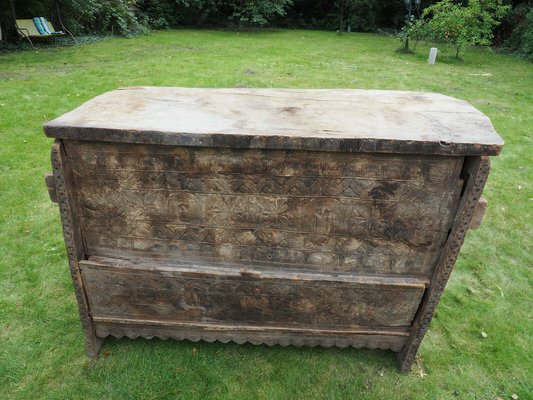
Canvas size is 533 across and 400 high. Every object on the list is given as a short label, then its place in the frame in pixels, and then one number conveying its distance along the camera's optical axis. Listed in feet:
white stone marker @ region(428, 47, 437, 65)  33.79
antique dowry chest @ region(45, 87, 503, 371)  5.55
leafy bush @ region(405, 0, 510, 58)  35.09
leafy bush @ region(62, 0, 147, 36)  38.75
